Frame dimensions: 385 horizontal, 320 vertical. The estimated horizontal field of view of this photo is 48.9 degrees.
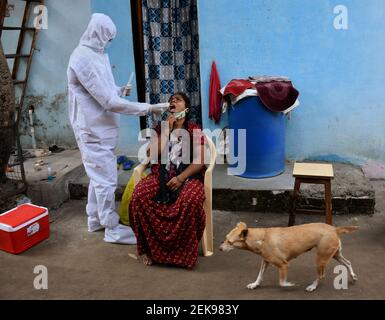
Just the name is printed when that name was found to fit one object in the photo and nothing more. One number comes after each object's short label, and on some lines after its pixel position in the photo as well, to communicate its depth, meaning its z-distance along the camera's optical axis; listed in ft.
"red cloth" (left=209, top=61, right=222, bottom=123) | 15.21
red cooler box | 11.76
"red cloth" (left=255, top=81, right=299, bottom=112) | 13.67
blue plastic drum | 13.89
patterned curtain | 15.55
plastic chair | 10.95
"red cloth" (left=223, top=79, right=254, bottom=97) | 13.82
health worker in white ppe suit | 11.34
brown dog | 9.05
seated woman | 10.46
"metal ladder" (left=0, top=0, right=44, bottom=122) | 17.22
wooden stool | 11.40
